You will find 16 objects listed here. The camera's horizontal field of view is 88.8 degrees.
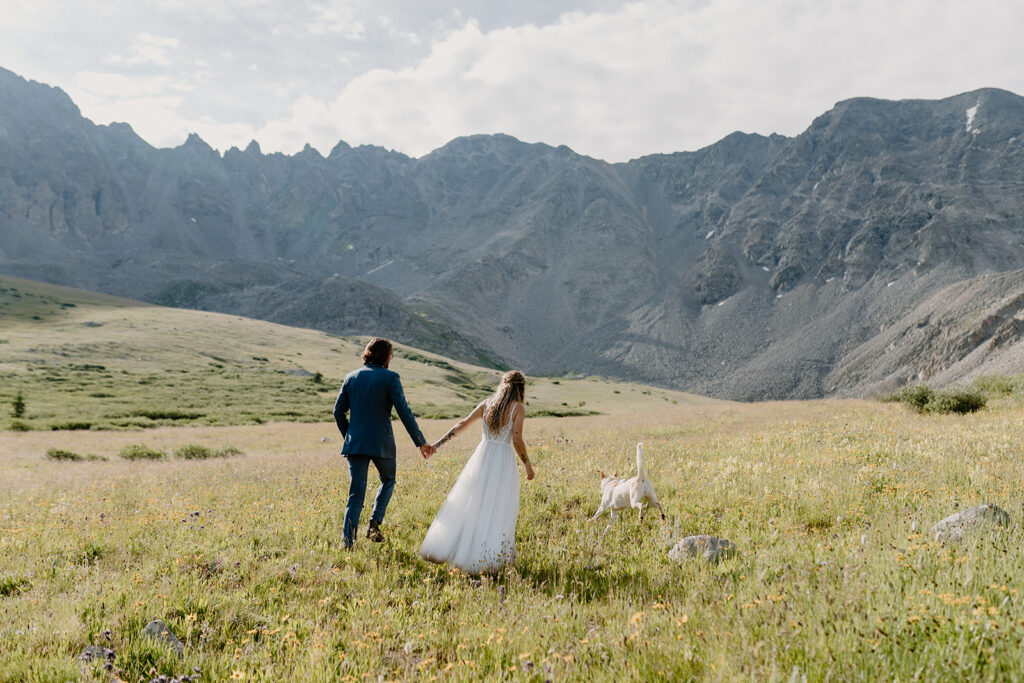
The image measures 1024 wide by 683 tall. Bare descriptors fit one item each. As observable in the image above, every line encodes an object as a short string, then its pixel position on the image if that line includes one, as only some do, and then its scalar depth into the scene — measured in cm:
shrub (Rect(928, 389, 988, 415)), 2139
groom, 782
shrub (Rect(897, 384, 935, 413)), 2307
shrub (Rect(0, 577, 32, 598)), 587
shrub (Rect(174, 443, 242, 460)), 2585
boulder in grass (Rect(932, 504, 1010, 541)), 545
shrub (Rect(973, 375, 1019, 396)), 2731
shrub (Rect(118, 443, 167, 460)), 2454
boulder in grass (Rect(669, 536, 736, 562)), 626
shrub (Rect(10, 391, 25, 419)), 3603
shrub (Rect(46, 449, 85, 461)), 2298
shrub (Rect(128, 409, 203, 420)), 4438
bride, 693
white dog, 839
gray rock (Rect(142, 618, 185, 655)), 455
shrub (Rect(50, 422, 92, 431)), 3540
